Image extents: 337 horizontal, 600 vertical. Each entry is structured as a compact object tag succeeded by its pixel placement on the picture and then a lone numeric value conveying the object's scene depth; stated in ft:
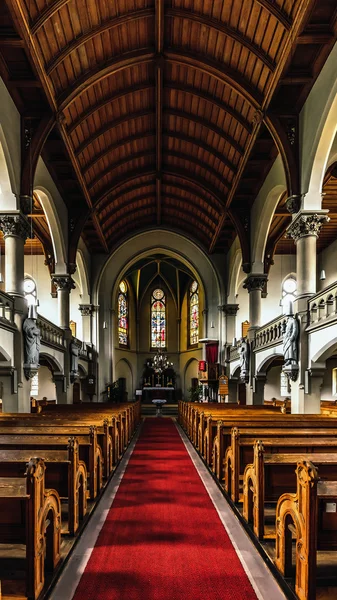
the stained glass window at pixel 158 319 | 113.09
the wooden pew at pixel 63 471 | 15.17
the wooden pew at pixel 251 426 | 22.99
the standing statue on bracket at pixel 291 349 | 36.71
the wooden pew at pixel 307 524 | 11.12
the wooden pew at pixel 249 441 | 18.06
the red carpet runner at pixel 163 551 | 12.31
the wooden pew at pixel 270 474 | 14.98
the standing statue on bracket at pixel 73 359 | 56.44
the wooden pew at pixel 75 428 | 21.40
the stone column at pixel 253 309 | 54.65
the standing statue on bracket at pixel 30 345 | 37.01
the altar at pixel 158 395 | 104.47
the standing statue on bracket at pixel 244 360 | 55.31
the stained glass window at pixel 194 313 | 104.32
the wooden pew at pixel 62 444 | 17.40
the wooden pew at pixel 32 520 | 11.23
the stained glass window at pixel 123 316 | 104.54
